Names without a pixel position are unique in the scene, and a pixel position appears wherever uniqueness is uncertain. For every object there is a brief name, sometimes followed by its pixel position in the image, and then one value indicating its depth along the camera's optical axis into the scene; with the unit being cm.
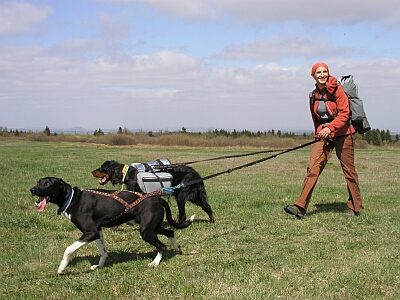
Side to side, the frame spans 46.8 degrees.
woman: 789
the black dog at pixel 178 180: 795
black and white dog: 551
